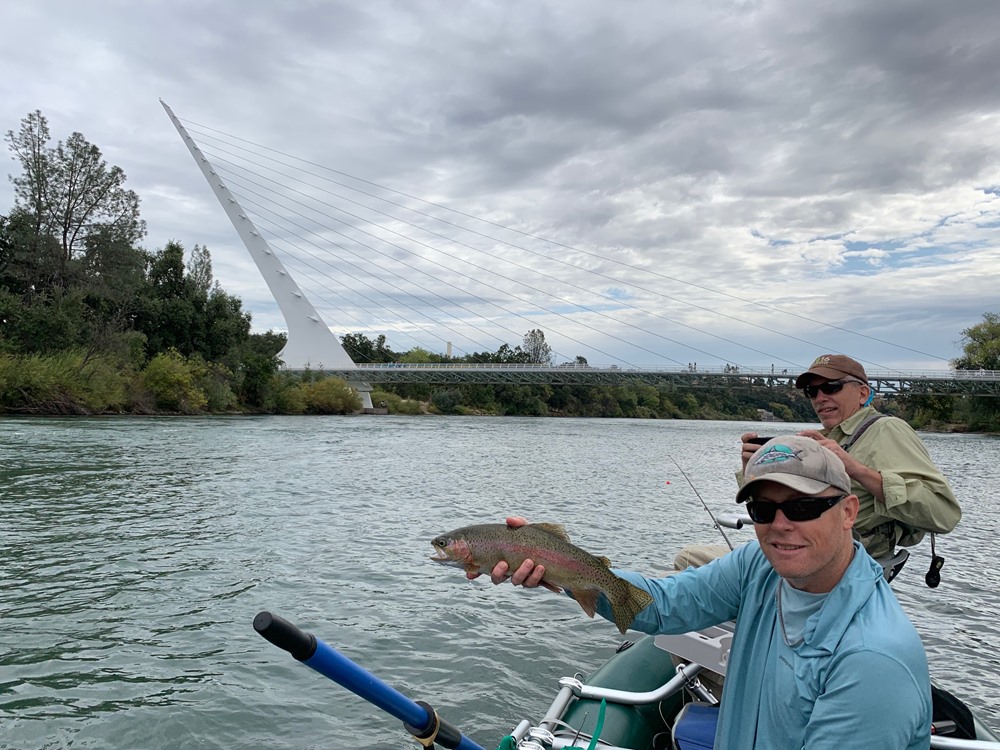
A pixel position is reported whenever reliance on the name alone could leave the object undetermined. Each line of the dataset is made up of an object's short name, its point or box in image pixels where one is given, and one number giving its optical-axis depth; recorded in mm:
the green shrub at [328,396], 69500
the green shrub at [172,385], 51156
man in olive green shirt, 3658
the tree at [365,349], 120812
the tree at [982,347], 77375
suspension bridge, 78000
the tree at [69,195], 52344
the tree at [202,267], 89250
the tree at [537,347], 148938
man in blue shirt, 1917
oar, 2135
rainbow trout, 2916
